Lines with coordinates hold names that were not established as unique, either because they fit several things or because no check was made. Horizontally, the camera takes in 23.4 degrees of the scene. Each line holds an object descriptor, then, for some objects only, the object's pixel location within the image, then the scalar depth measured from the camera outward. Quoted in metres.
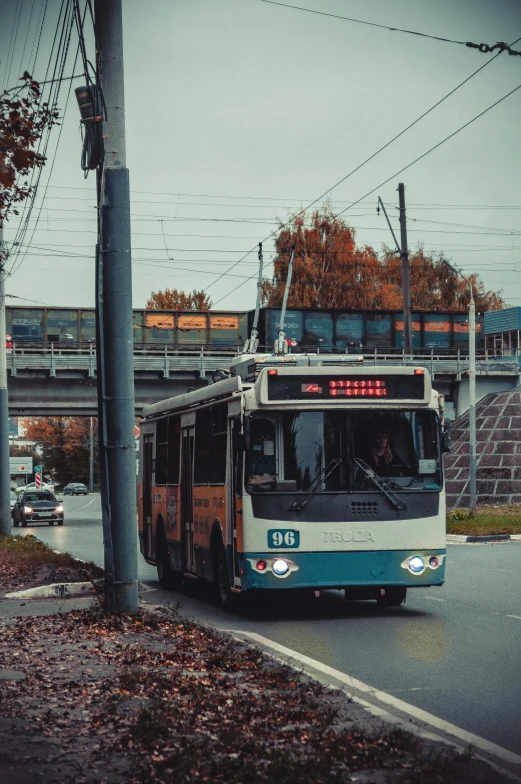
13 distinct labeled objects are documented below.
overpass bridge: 54.00
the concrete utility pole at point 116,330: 12.88
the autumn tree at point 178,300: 98.31
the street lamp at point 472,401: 34.38
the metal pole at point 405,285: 45.56
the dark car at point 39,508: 51.88
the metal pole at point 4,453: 30.78
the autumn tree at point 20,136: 9.05
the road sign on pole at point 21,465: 109.12
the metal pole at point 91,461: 114.85
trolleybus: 13.92
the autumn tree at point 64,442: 129.38
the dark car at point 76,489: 122.06
